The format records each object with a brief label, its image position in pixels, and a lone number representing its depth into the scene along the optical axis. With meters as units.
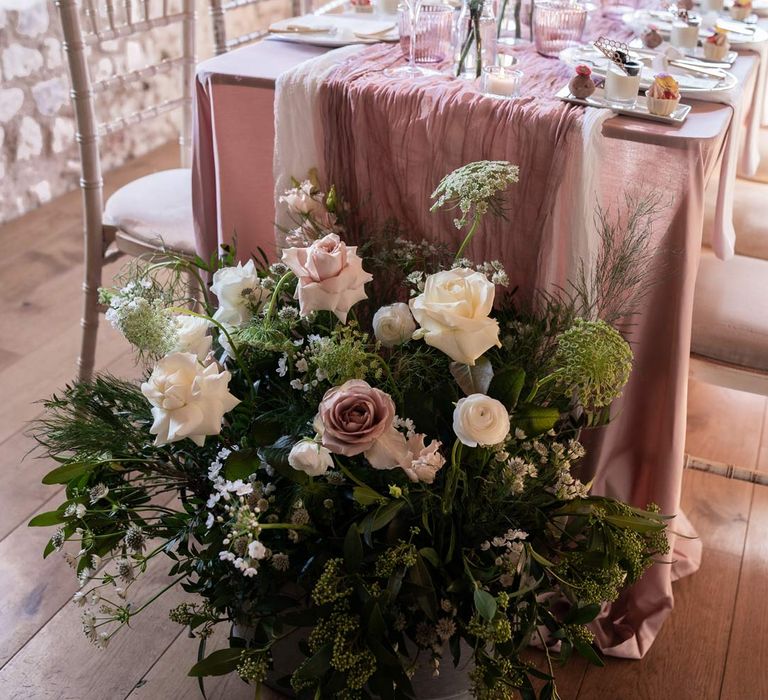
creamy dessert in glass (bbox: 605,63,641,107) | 1.37
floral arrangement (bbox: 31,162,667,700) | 1.04
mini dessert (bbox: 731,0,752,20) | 1.97
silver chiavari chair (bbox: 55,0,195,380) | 1.73
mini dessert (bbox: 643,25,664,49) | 1.72
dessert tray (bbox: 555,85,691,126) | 1.33
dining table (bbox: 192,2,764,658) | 1.32
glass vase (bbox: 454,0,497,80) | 1.52
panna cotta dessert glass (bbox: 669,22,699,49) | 1.71
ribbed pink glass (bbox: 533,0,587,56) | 1.68
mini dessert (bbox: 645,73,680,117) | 1.33
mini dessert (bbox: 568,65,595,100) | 1.38
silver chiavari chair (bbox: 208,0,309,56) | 2.10
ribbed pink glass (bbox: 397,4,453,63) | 1.59
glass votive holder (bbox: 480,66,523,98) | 1.39
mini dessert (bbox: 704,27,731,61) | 1.67
